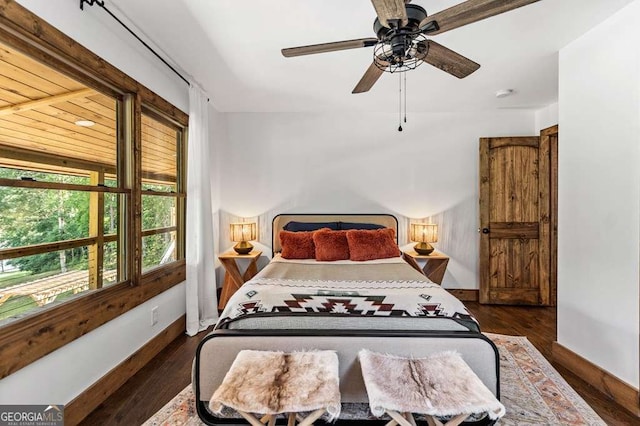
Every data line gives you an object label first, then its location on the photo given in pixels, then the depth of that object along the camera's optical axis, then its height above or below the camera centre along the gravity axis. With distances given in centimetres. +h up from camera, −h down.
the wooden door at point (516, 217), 376 -7
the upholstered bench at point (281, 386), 118 -75
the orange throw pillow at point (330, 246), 321 -38
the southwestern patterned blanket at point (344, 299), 185 -57
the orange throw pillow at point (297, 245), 332 -39
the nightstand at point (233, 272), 349 -75
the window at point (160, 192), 260 +18
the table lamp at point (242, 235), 372 -31
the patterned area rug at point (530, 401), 174 -122
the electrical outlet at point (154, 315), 248 -88
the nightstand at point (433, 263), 360 -65
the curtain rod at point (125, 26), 176 +128
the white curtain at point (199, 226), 294 -15
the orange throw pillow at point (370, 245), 320 -37
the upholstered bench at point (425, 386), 120 -77
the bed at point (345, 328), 167 -70
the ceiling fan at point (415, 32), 134 +93
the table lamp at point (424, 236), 373 -32
